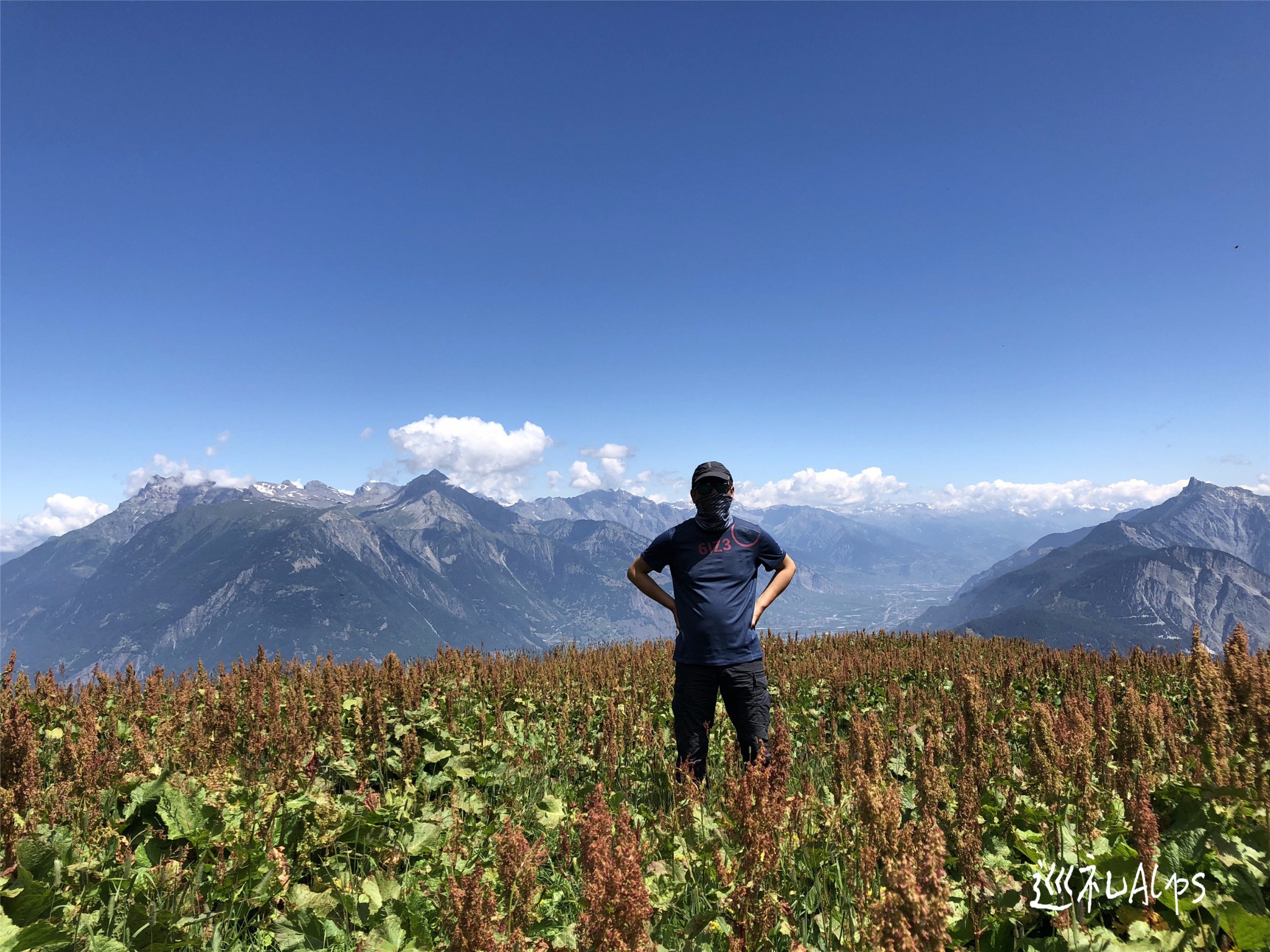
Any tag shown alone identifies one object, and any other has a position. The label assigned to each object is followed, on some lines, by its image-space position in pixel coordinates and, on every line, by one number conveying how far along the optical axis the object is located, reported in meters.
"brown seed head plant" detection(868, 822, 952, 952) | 1.73
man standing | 5.54
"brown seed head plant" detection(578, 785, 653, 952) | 2.18
